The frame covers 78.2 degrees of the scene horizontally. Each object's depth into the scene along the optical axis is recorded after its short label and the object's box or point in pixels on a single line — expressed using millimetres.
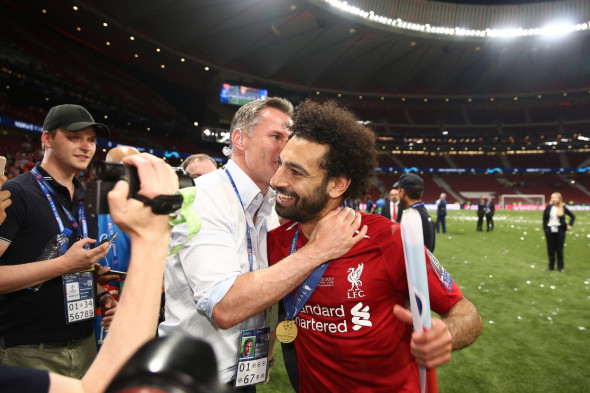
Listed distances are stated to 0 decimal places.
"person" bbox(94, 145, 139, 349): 2682
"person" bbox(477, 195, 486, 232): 18734
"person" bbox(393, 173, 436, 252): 6184
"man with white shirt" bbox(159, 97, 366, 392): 1574
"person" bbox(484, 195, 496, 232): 18641
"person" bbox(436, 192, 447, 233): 17995
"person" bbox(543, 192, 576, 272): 9562
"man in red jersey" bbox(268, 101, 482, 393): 1769
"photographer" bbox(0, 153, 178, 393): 854
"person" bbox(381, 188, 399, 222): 10359
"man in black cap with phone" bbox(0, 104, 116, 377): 2283
